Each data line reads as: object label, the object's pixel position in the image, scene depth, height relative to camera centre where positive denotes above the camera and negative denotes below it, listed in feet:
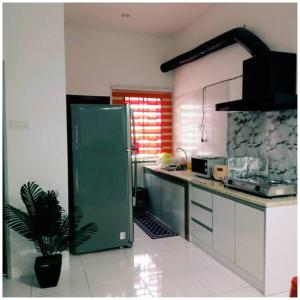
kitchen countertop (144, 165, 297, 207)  8.36 -1.83
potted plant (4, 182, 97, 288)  8.88 -2.77
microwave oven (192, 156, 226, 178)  12.21 -1.18
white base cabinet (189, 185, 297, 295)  8.38 -3.22
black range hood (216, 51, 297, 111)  8.96 +1.77
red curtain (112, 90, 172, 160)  17.44 +1.07
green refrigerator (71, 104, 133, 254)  11.31 -1.38
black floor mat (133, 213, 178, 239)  13.57 -4.51
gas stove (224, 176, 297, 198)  8.64 -1.55
